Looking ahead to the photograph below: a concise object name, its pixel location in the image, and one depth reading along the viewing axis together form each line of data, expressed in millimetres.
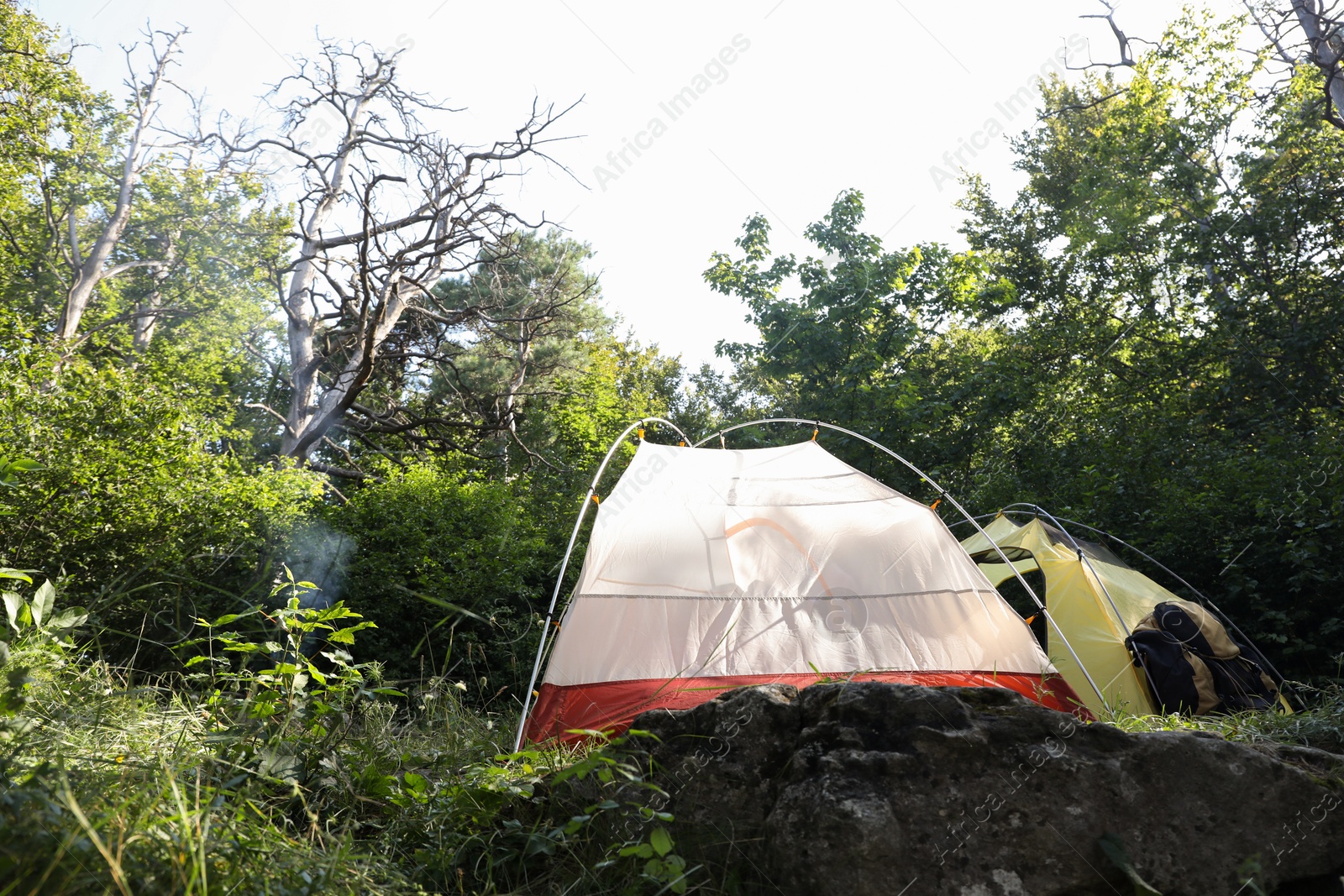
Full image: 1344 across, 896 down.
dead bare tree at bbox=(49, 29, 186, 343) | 11234
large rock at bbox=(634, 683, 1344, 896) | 1963
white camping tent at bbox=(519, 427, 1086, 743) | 4254
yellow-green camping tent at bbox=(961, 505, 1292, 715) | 5266
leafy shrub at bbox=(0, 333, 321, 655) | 5086
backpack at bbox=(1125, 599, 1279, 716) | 5027
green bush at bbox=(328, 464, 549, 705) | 6809
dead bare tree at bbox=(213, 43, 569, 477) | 9641
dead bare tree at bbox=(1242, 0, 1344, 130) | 6996
